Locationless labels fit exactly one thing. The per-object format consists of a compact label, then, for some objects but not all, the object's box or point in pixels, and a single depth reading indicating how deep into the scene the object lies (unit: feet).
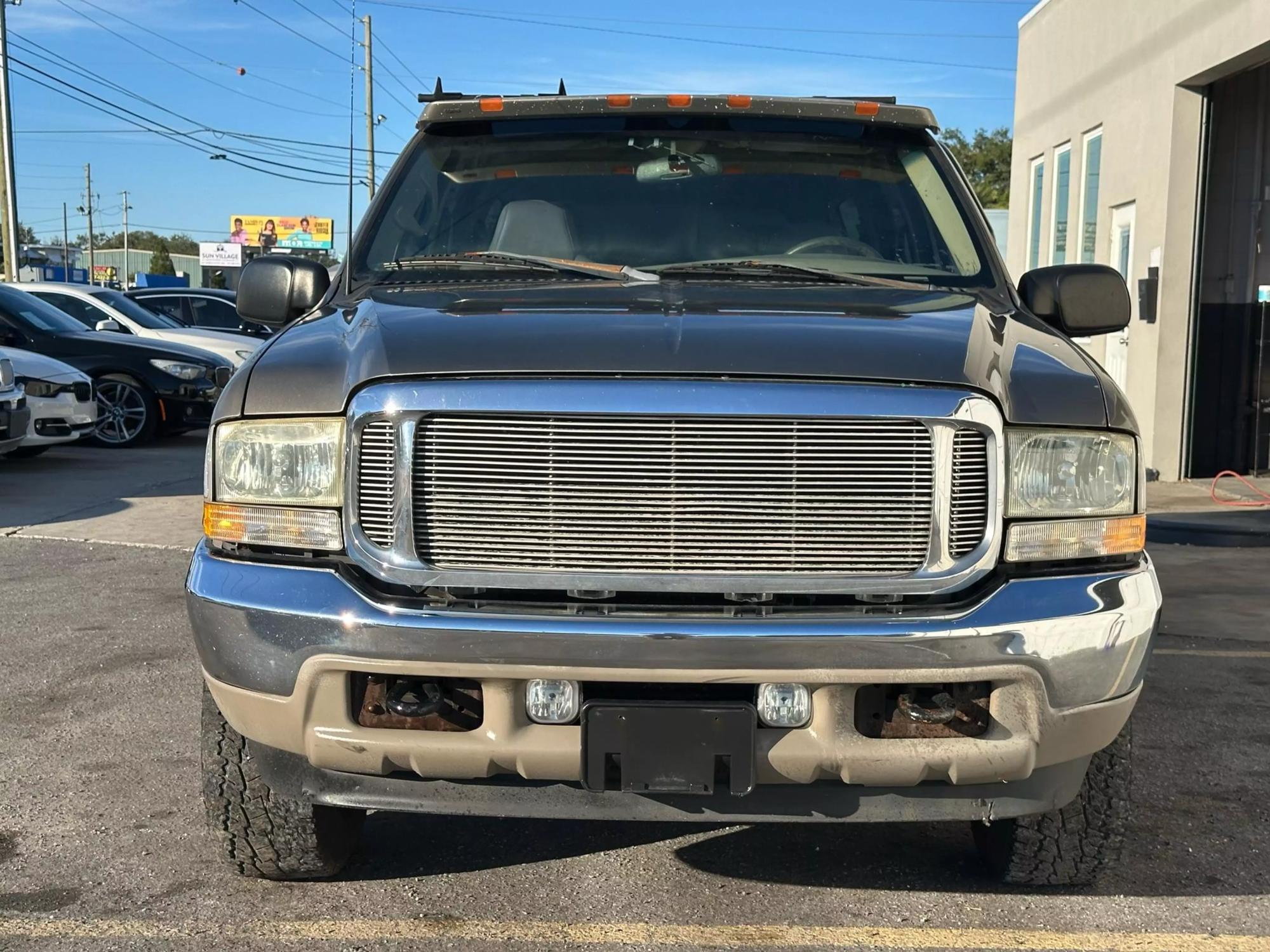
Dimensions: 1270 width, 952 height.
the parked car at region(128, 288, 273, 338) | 63.05
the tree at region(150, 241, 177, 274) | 383.86
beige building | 37.76
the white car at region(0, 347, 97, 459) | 38.78
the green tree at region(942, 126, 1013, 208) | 204.95
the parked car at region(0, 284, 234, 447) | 45.50
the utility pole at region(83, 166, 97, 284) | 334.03
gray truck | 8.86
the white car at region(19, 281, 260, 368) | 51.49
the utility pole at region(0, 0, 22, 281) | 90.07
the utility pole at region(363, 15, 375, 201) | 164.14
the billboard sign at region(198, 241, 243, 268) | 335.67
